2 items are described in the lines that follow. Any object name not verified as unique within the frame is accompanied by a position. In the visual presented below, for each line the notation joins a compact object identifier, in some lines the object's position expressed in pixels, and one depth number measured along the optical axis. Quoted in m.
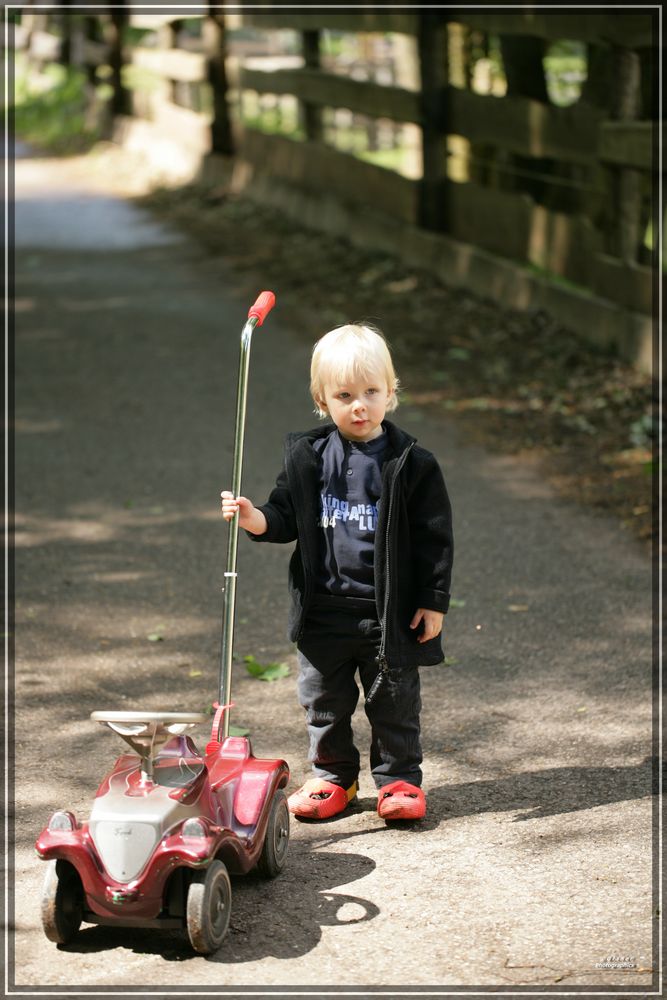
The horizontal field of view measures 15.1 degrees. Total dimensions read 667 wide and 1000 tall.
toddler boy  6.46
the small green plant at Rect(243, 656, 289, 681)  8.47
